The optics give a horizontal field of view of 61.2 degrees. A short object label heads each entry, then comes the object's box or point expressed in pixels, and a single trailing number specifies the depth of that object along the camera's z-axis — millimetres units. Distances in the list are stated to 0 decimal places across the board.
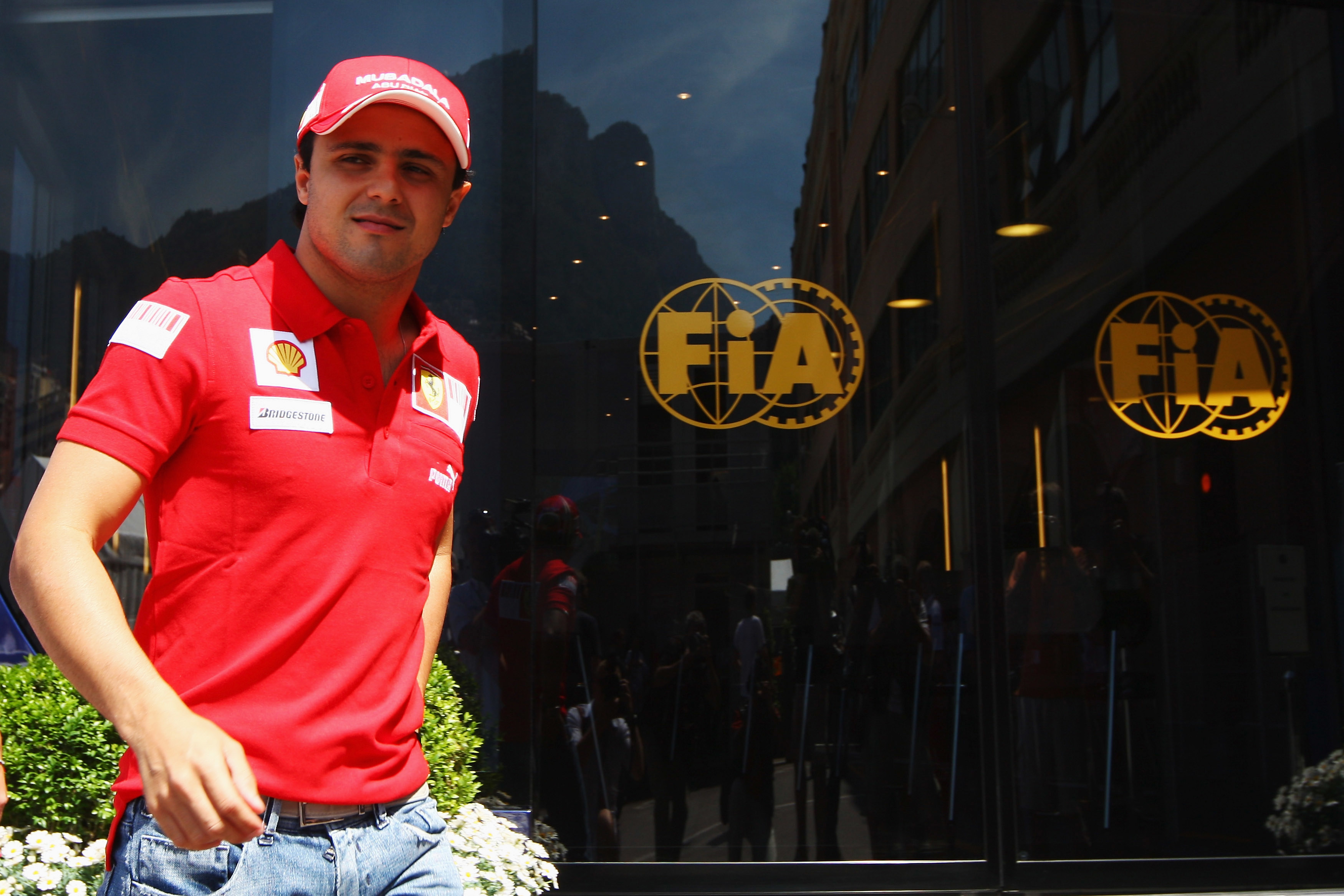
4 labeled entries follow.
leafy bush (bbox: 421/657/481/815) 3531
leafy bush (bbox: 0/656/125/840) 3205
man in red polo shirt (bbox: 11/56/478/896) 1231
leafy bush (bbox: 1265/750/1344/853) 4410
